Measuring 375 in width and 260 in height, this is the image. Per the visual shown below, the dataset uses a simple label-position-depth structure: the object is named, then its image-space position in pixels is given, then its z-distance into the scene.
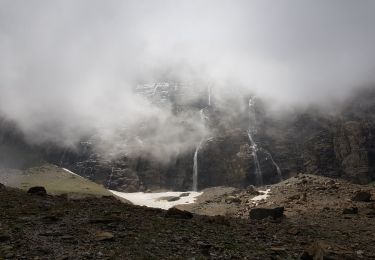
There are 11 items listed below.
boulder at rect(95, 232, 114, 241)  20.70
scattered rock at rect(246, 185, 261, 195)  87.02
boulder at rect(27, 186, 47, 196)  33.69
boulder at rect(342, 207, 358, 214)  36.70
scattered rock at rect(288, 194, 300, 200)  57.58
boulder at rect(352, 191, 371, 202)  45.72
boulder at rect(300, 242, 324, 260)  19.50
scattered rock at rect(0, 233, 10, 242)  19.77
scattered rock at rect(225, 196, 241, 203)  80.50
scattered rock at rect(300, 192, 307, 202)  54.49
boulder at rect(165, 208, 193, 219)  27.85
